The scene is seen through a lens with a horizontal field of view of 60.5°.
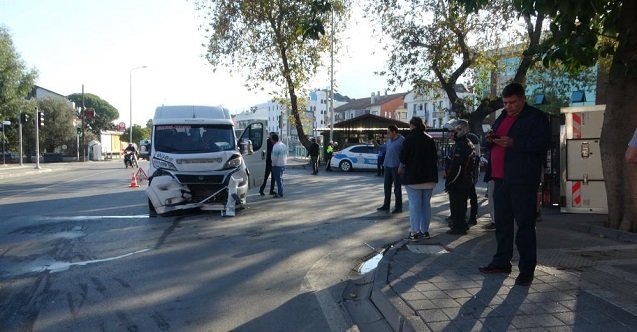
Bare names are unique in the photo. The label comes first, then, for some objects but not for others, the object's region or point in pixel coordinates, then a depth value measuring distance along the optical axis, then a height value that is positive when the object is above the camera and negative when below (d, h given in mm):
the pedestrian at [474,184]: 9062 -621
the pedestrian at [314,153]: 25738 -235
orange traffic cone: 18623 -1218
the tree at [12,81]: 36312 +4676
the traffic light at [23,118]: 33000 +1875
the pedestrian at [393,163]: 10859 -302
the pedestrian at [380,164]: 23330 -733
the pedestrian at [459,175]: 8352 -416
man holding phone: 5285 -170
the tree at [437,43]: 19109 +3840
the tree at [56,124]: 56000 +2589
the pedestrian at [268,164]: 14922 -443
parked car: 29000 -530
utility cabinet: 10883 -267
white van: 10883 -275
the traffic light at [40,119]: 35253 +1933
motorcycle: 35281 -627
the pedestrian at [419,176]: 8078 -418
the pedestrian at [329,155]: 30261 -403
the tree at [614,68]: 7453 +1186
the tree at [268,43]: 29109 +5968
